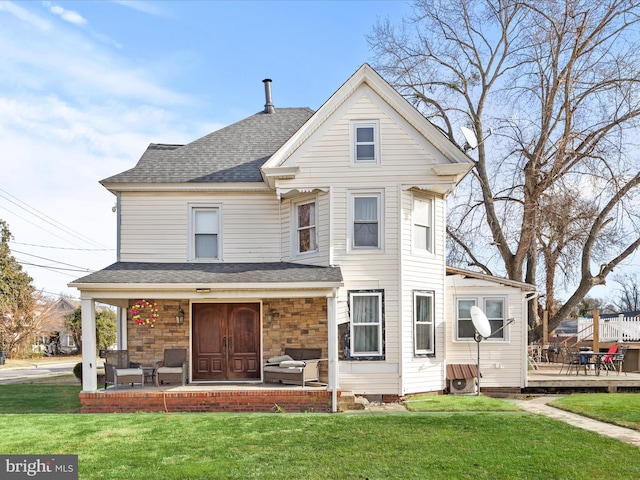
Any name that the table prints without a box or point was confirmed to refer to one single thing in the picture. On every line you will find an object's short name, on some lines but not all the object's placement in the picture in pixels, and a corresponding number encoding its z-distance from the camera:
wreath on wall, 15.00
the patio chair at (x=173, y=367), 14.14
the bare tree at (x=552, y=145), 22.19
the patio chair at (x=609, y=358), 17.22
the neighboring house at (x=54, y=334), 42.62
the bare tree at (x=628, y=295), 71.75
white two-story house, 14.40
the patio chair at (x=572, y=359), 17.33
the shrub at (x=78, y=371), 18.16
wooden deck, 15.91
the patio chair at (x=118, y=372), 13.57
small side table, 14.28
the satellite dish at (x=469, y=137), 15.94
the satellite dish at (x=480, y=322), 14.91
